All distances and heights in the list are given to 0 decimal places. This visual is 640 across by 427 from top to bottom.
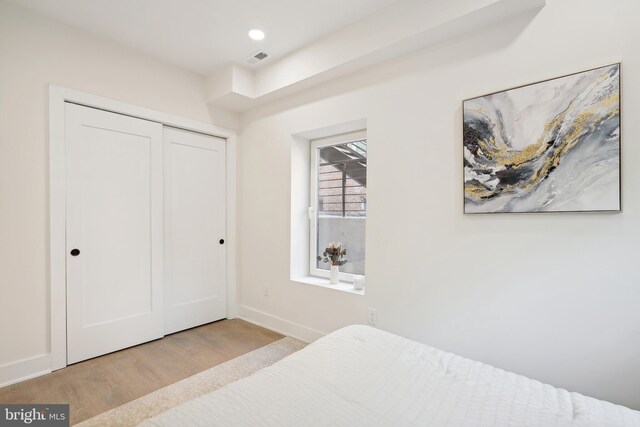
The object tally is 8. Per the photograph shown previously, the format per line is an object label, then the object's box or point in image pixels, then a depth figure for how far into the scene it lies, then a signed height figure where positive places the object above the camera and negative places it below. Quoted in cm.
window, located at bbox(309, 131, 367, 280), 288 +15
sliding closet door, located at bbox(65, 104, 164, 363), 245 -14
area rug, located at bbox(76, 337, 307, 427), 178 -117
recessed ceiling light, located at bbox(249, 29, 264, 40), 245 +145
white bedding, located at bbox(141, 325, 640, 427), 98 -66
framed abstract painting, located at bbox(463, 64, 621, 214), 153 +36
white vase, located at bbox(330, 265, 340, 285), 289 -57
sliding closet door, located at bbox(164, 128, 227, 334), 307 -16
